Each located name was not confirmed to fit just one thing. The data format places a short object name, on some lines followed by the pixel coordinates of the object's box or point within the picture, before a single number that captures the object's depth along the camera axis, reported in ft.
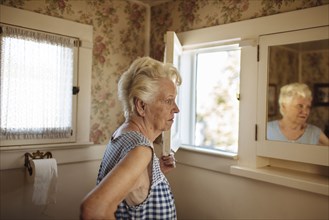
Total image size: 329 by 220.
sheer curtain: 5.45
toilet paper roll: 5.33
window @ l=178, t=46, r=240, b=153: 7.36
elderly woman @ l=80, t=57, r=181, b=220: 2.52
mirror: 4.79
